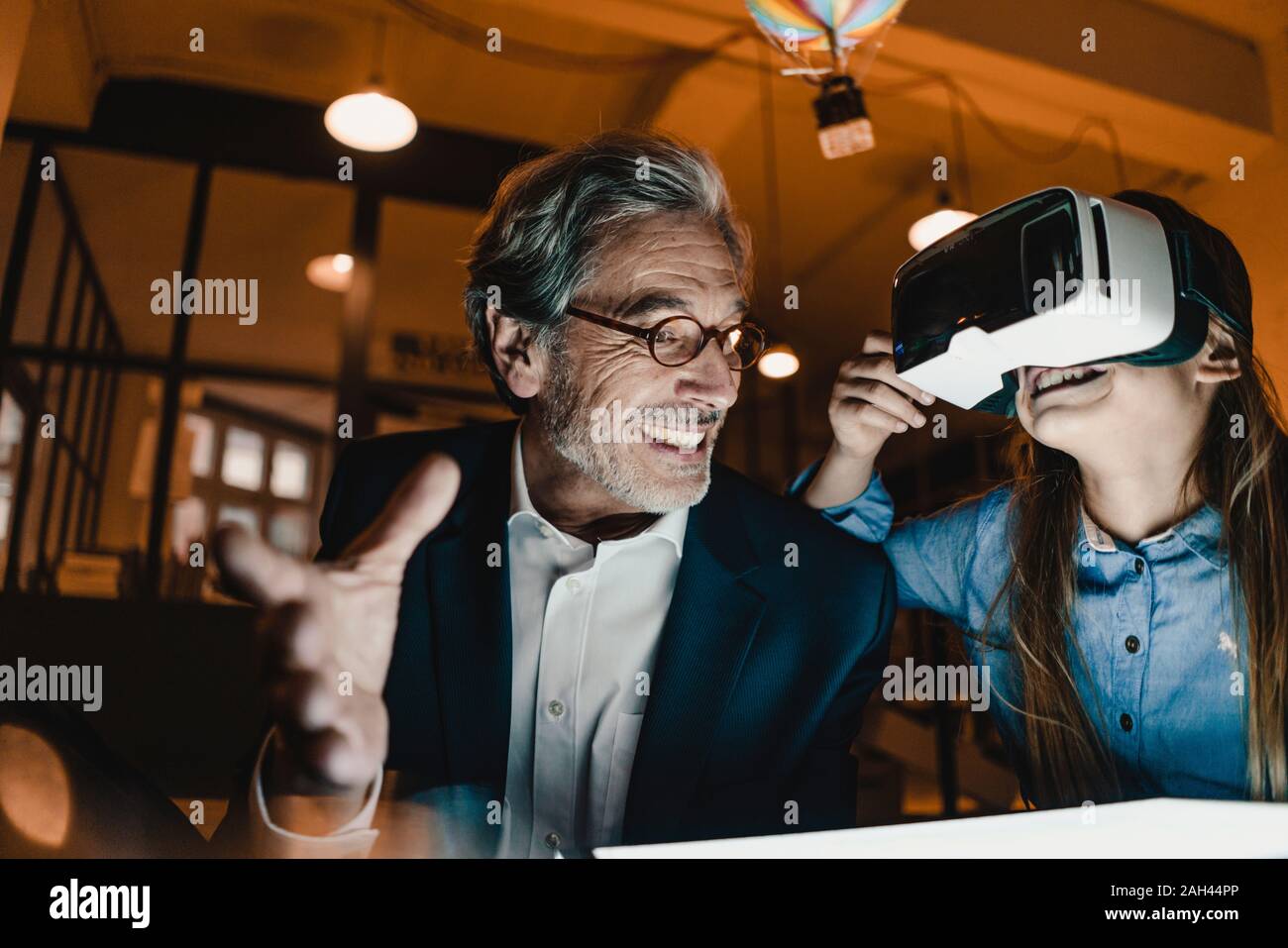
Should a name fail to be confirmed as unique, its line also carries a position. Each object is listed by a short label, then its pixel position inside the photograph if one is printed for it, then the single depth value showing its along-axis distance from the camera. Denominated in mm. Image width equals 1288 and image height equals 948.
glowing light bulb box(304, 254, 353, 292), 2699
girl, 1027
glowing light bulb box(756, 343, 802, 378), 2727
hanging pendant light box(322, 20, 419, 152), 2332
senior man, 963
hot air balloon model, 1829
